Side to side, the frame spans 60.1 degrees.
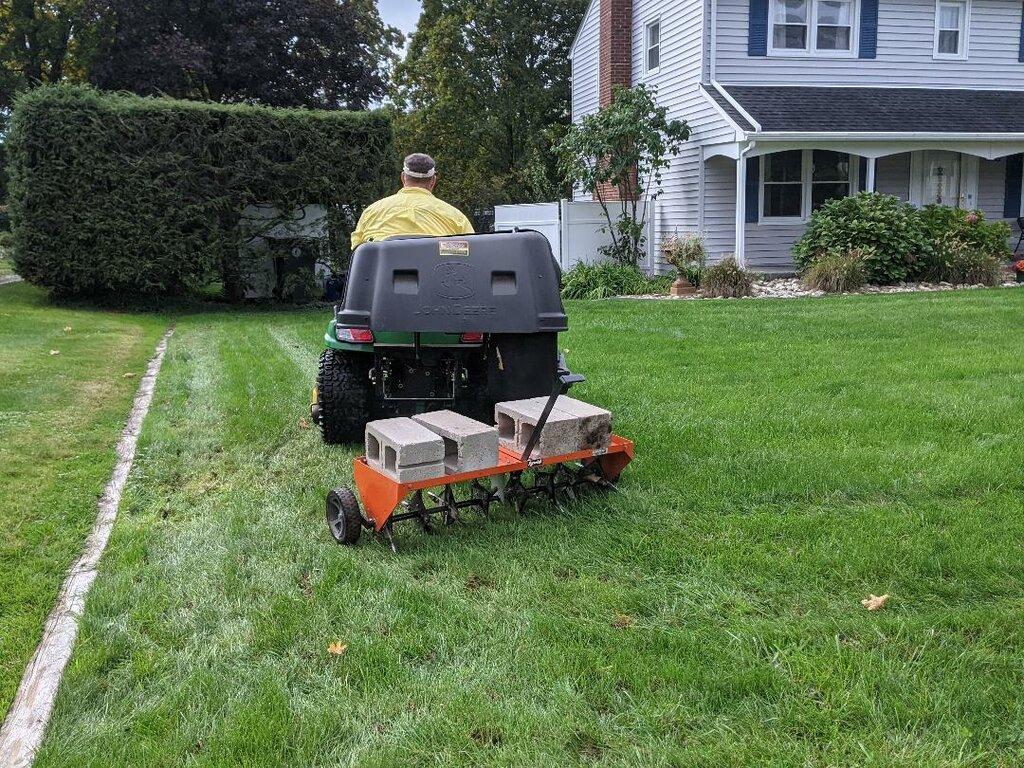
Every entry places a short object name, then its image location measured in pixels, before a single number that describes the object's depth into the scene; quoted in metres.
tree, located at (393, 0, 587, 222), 27.44
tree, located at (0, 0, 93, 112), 24.20
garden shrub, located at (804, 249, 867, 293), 13.42
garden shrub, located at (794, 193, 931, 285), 14.09
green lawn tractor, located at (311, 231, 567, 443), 3.93
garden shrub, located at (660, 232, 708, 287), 14.49
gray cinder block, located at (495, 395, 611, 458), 3.93
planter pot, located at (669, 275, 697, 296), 14.25
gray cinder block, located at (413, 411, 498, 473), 3.77
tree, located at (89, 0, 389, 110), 23.20
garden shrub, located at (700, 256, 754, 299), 13.69
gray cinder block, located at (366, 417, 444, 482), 3.65
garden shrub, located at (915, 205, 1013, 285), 14.18
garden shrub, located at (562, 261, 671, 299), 15.05
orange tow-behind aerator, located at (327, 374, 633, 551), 3.80
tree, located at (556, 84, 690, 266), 15.80
